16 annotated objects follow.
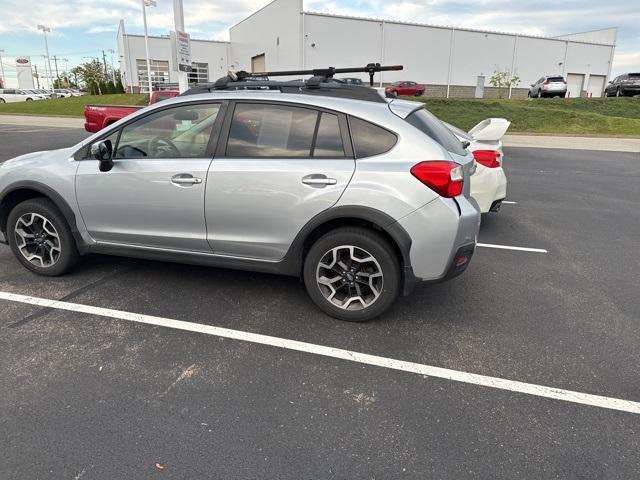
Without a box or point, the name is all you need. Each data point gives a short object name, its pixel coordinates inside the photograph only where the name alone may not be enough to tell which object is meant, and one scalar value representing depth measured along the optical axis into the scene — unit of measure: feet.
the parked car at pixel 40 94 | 171.72
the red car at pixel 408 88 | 119.59
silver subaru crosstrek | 11.05
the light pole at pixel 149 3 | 93.25
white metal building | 130.21
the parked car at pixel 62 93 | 213.81
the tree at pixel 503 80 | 137.12
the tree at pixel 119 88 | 135.95
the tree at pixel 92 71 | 269.07
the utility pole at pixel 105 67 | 292.59
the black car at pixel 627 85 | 106.31
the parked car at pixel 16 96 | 159.43
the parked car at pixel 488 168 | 18.62
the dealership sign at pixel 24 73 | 258.78
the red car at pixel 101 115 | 44.21
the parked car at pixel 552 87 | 107.91
